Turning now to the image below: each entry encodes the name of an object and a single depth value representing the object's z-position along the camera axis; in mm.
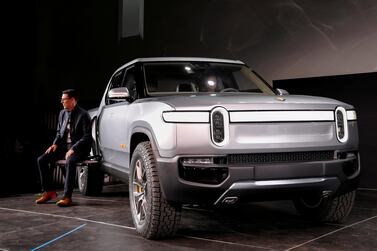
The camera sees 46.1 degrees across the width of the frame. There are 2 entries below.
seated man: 5227
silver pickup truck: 3018
